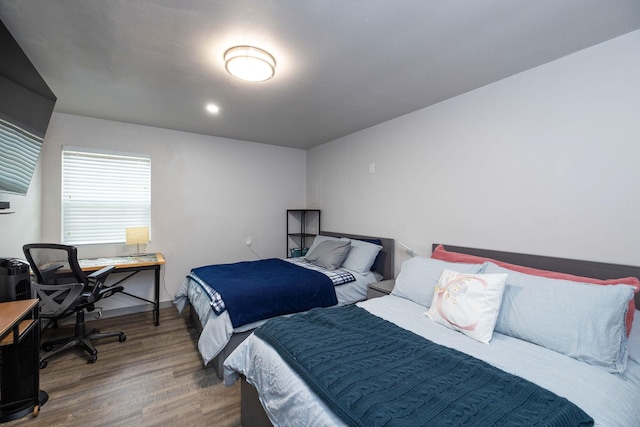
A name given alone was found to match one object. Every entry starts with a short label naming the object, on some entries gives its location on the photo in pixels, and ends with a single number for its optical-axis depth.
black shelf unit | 4.68
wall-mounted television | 1.72
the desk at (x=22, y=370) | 1.72
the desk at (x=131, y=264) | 2.94
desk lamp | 3.26
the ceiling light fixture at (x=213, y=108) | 2.85
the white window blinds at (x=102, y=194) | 3.22
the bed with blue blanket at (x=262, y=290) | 2.21
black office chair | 2.29
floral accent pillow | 1.55
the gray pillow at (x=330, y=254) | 3.26
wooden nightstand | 2.58
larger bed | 0.99
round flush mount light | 1.83
